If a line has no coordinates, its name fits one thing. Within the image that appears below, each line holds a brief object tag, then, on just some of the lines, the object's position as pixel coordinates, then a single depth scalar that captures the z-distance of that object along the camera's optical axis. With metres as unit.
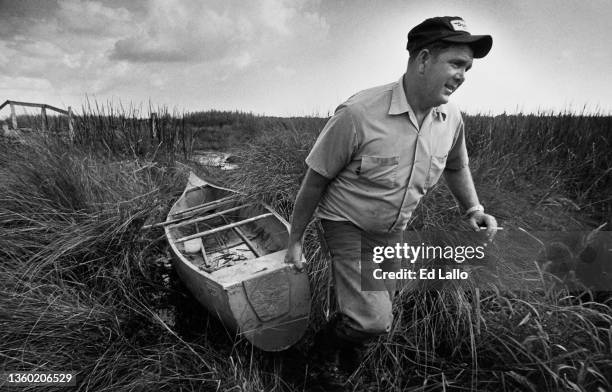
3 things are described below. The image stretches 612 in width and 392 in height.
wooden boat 2.87
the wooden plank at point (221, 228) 3.96
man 1.87
